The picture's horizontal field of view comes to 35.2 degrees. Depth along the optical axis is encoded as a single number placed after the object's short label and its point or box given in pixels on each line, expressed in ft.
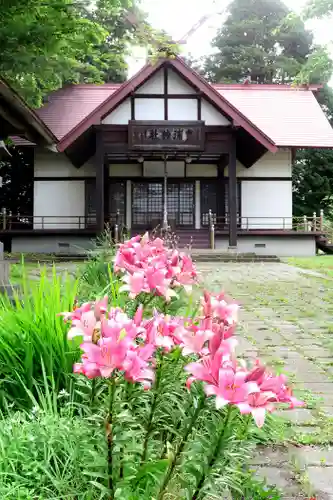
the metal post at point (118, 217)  65.26
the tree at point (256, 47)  109.70
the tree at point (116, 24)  15.87
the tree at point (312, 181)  84.48
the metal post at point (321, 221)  63.50
